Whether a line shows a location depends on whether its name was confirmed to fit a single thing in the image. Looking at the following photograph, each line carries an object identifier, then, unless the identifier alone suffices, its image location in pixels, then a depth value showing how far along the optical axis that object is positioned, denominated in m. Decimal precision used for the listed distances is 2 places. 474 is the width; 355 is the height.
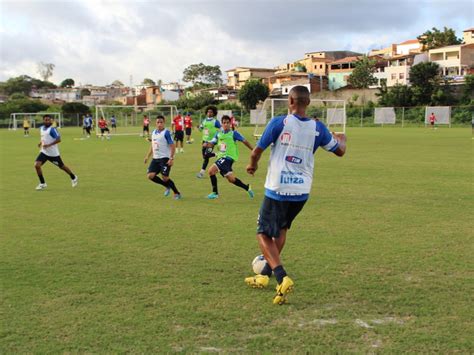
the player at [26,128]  43.19
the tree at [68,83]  181.50
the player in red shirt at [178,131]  23.97
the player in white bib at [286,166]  4.73
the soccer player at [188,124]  29.56
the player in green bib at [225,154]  10.73
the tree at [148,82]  167.23
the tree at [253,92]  74.78
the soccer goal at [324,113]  46.44
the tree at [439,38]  86.90
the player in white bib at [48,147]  12.08
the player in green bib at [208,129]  13.09
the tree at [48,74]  154.60
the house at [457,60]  77.44
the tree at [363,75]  83.38
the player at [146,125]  36.74
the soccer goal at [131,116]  55.28
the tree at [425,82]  60.00
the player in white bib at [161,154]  10.87
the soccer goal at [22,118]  57.00
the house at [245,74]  125.75
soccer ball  5.34
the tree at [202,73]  121.88
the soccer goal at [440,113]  51.19
